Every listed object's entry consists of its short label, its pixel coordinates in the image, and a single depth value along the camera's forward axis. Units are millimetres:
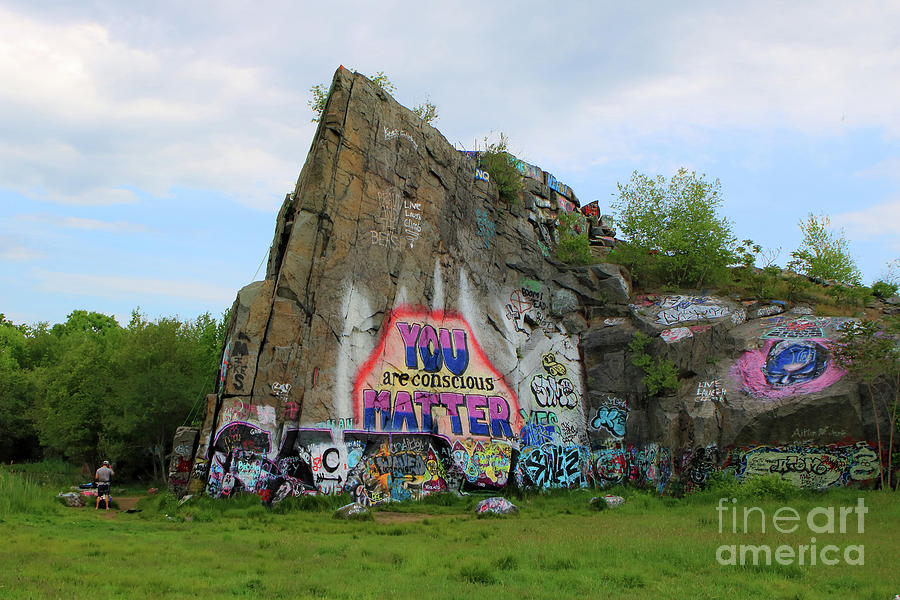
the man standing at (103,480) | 21000
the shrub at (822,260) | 32053
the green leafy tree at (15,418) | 40844
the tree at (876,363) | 21344
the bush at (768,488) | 20391
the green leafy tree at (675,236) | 30609
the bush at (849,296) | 28031
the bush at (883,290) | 29812
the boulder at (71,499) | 21328
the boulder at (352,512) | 18641
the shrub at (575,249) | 31875
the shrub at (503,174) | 30906
